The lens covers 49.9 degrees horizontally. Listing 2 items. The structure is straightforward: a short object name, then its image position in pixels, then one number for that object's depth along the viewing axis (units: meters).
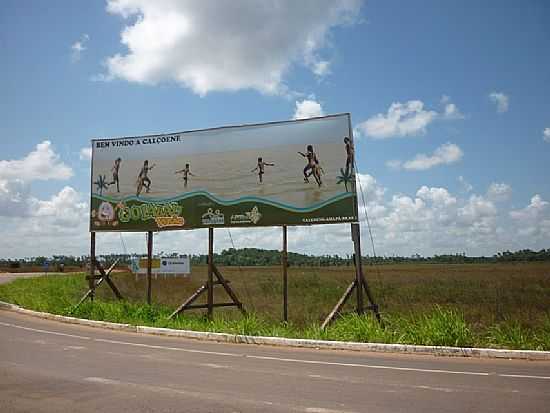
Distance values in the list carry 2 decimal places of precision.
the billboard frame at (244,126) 14.95
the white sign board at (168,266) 49.25
